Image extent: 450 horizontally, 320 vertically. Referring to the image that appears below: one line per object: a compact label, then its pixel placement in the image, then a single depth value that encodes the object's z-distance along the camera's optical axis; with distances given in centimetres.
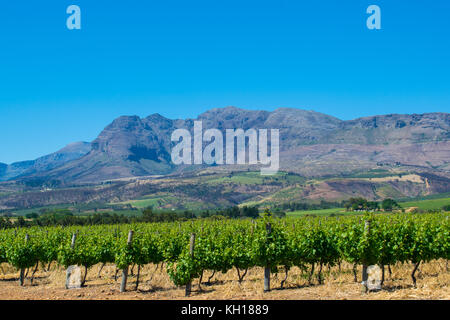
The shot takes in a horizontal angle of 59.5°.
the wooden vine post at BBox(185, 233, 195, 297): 1714
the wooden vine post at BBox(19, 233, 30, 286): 2216
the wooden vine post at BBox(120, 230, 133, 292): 1818
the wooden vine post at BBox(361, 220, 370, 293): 1609
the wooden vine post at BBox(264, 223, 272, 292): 1692
